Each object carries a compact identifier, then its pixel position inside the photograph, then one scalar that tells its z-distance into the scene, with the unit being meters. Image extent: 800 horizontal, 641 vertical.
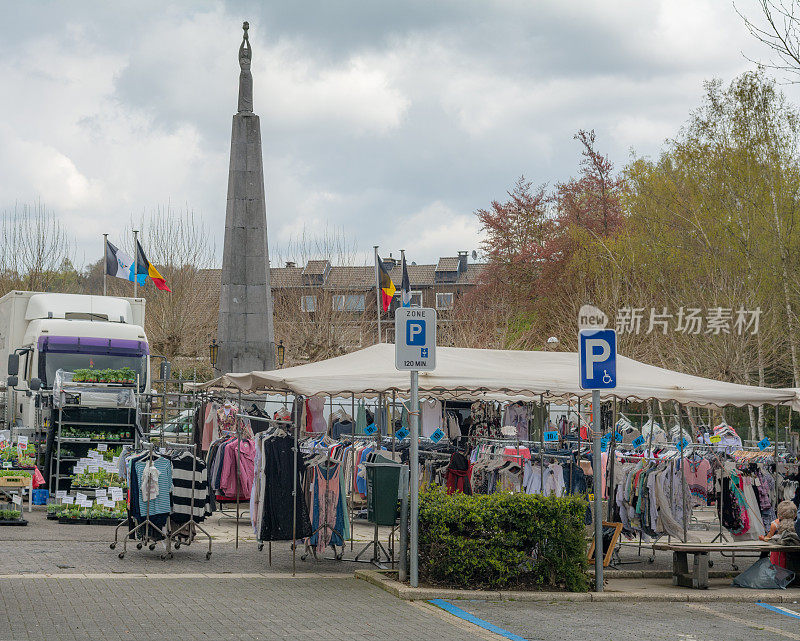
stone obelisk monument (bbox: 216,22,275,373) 24.34
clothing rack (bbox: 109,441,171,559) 11.86
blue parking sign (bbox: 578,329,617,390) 10.38
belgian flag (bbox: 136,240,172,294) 34.25
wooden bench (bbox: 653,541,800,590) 11.23
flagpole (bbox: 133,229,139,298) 34.44
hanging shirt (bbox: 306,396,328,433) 20.53
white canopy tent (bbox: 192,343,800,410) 11.55
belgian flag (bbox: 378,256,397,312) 37.47
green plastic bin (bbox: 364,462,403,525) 11.34
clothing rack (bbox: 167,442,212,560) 11.97
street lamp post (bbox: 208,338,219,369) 27.13
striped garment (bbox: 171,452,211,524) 12.01
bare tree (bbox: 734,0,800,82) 13.95
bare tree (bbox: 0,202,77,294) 41.72
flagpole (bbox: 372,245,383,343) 38.62
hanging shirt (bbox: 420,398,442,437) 23.02
